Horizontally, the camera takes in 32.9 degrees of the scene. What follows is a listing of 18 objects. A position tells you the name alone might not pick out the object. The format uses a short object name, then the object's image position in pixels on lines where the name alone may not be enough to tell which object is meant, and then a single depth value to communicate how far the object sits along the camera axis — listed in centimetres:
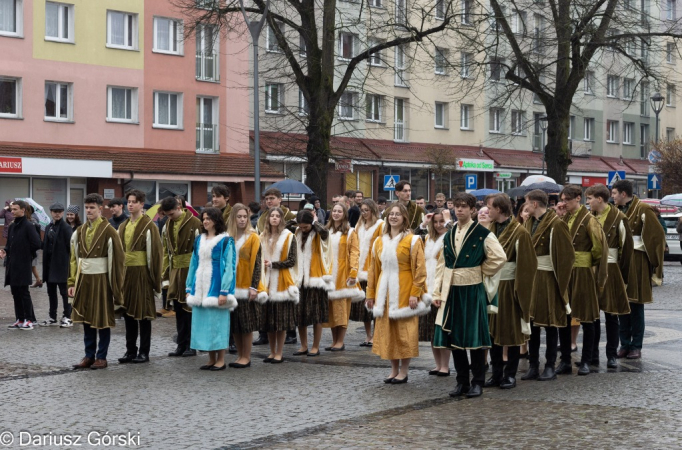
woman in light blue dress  1175
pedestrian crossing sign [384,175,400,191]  4056
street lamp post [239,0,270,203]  2520
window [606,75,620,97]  6573
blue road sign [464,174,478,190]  4109
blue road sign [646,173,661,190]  4038
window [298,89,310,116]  4716
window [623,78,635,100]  6738
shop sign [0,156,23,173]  3712
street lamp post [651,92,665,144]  4671
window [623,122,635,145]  7194
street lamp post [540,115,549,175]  5745
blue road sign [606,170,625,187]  3845
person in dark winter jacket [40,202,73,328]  1712
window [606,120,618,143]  7031
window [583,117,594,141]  6819
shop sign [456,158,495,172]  5562
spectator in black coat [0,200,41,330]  1662
